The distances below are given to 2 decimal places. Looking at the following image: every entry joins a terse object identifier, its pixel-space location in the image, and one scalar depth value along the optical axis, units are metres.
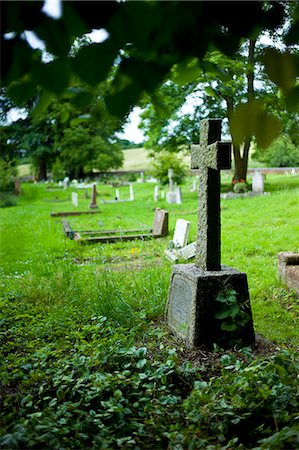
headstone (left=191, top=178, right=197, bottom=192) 26.64
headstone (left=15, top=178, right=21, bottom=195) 30.07
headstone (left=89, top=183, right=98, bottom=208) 20.59
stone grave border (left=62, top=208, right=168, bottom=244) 10.92
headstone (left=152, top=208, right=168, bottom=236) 11.09
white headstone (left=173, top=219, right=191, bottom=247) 8.88
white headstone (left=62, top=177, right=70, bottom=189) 36.16
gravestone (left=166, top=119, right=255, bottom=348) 4.12
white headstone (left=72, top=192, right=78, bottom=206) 22.19
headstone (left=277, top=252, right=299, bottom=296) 6.11
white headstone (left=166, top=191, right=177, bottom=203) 20.69
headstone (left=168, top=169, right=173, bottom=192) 22.78
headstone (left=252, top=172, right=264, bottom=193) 20.86
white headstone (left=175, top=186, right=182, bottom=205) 20.23
